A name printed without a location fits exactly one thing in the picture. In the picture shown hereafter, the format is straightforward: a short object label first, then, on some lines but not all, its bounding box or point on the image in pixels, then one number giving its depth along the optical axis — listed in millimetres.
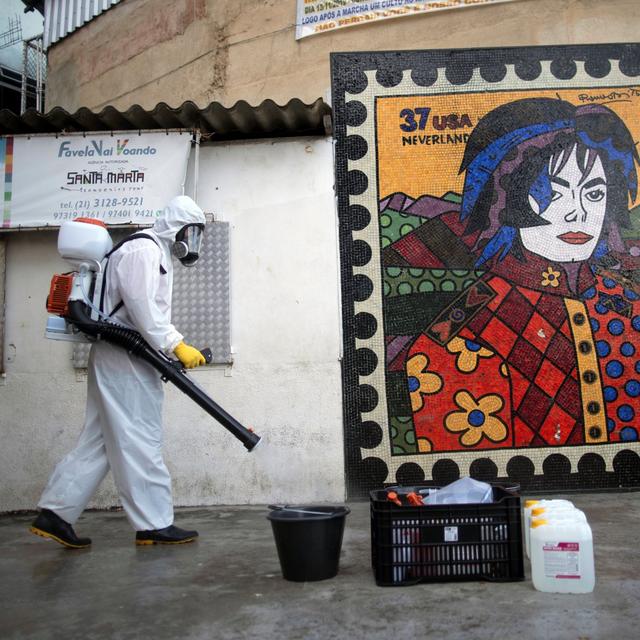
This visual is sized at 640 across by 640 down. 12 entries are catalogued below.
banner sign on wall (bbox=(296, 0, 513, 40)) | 6789
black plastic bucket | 3135
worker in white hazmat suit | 3949
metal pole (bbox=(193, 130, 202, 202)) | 5629
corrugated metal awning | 5387
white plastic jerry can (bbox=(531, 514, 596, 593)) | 2951
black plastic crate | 3123
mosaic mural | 5461
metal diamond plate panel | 5605
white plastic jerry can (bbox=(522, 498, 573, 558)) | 3337
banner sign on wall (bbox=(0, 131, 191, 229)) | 5594
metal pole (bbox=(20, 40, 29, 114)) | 10547
